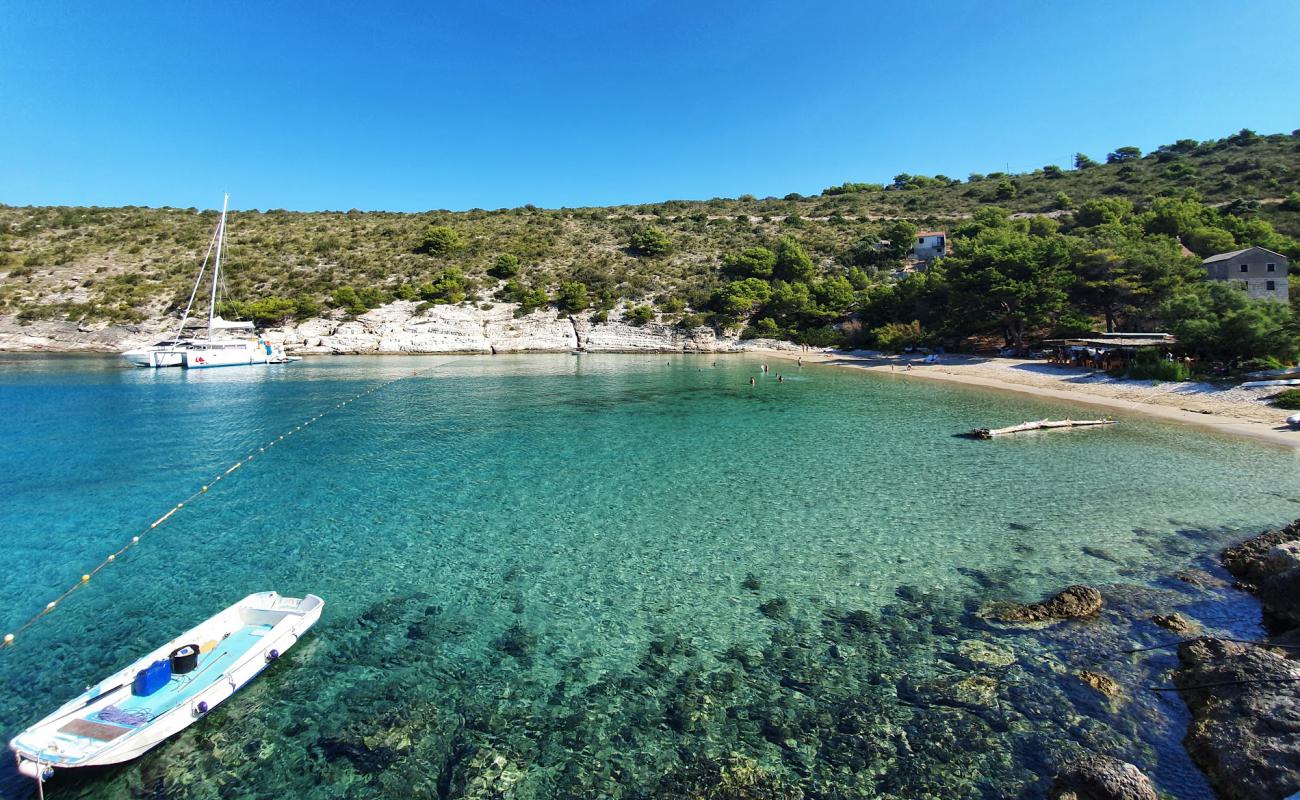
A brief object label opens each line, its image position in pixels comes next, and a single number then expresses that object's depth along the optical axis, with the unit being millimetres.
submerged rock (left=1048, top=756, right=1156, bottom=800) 5172
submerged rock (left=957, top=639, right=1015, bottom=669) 8000
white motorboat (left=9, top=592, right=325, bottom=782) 5715
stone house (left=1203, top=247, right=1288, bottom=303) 39531
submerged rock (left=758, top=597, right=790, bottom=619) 9492
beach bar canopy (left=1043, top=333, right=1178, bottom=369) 33969
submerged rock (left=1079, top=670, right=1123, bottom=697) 7215
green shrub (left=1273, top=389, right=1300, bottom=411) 23891
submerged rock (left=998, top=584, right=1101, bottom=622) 9109
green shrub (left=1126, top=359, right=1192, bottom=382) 30938
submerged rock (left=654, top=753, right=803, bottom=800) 5781
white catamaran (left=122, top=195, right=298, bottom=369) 45500
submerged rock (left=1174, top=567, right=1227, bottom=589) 10062
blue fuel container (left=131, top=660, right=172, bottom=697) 6613
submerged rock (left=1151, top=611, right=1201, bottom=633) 8578
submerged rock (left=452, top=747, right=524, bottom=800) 5840
